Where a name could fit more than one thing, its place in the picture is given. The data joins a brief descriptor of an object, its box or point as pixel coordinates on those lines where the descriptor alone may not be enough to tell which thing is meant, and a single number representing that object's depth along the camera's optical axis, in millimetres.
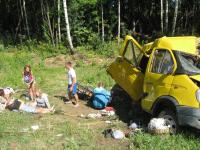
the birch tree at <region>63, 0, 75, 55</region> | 11673
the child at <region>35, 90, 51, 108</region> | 6398
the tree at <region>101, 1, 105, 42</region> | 13392
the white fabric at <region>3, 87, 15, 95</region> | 6618
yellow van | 4762
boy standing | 6749
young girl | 7072
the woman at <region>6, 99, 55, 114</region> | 6226
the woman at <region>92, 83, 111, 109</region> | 6482
